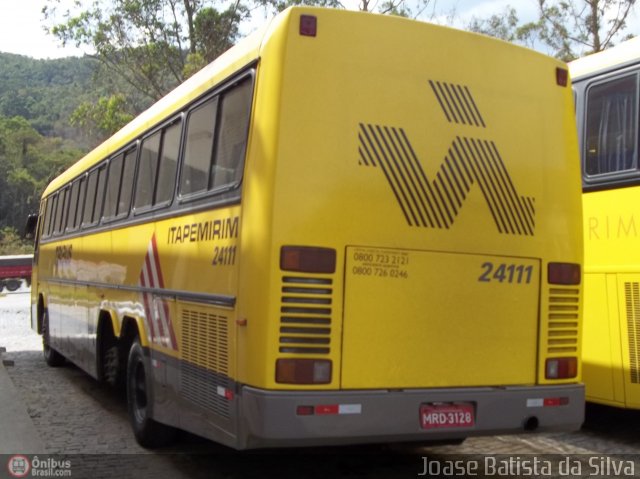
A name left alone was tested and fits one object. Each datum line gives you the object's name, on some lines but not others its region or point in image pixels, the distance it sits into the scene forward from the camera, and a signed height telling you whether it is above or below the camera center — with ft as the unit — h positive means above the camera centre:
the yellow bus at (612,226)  23.02 +3.53
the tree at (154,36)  94.48 +33.19
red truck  128.88 +6.22
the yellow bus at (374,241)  15.61 +1.90
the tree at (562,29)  92.07 +38.53
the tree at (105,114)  98.12 +25.06
